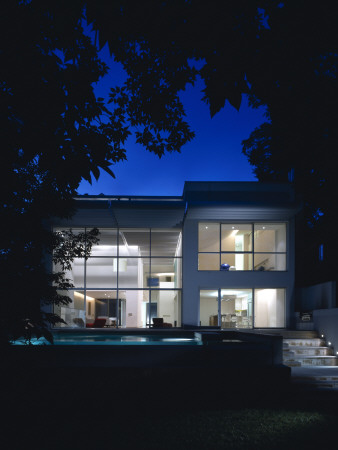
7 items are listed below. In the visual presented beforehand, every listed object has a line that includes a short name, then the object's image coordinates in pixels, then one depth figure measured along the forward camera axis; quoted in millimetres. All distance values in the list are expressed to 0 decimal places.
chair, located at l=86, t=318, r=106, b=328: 19078
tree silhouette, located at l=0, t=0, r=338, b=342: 2482
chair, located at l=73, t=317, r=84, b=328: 19750
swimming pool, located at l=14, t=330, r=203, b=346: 14238
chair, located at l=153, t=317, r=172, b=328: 18734
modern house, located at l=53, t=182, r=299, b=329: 18625
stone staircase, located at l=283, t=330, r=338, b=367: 11406
